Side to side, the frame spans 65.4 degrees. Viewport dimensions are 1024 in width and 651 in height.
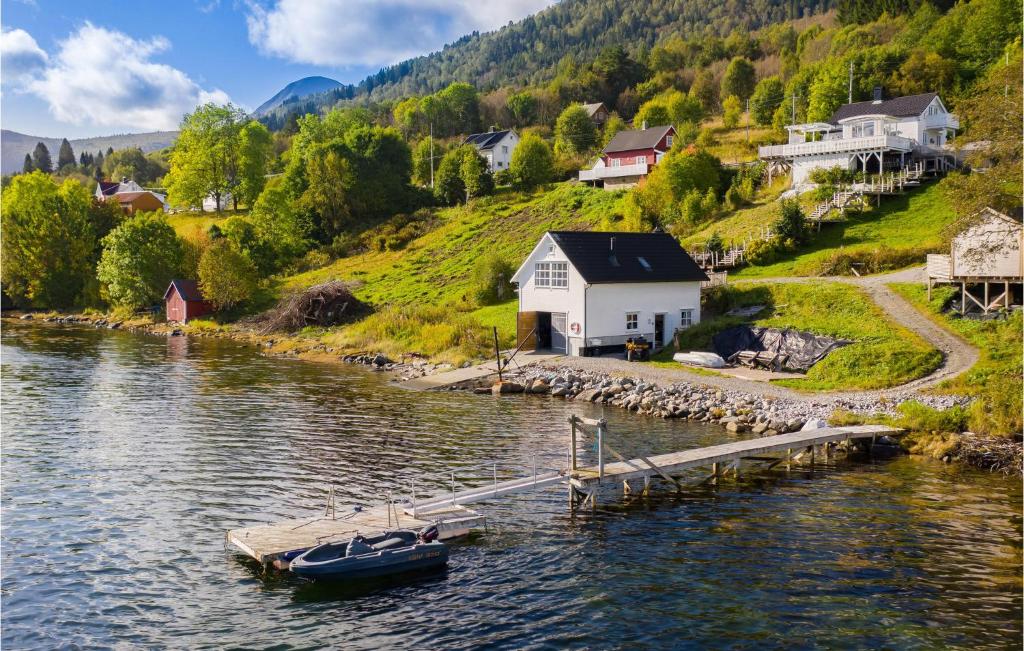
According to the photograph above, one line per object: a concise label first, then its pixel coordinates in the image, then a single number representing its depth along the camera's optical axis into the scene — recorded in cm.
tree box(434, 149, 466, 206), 9312
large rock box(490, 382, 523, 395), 3722
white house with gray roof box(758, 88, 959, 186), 5800
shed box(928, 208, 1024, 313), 3384
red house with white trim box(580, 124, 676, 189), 8075
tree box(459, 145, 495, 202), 9125
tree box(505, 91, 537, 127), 13875
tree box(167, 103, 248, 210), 10375
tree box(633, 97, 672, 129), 10150
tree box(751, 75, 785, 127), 9606
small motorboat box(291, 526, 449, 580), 1666
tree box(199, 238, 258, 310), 6606
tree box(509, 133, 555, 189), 9056
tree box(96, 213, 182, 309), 7150
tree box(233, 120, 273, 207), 10575
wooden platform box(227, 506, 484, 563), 1762
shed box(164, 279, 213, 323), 6738
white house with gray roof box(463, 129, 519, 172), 11131
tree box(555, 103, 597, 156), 10519
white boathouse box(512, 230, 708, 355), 4103
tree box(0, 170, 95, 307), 8012
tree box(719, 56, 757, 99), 11217
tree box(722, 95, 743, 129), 10153
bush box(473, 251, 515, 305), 5500
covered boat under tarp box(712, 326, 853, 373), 3484
